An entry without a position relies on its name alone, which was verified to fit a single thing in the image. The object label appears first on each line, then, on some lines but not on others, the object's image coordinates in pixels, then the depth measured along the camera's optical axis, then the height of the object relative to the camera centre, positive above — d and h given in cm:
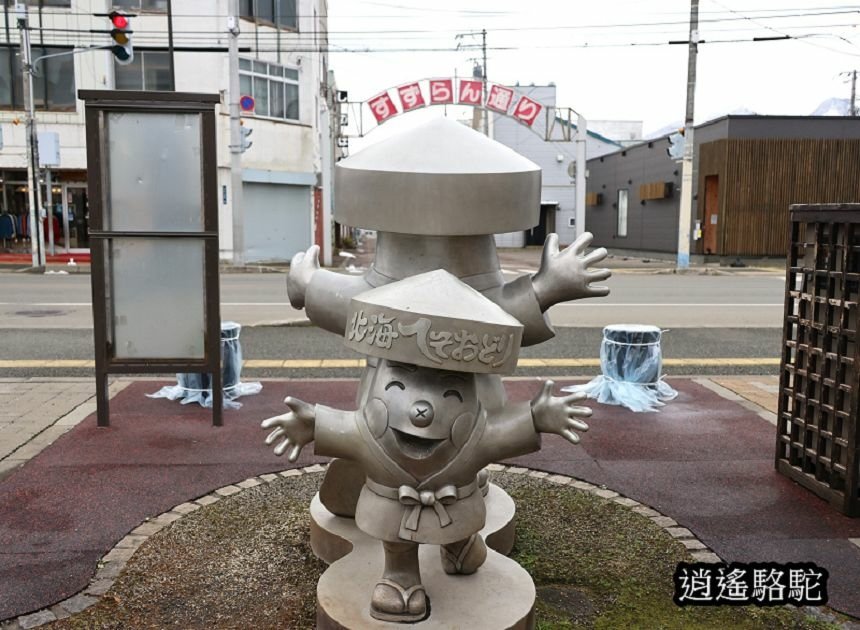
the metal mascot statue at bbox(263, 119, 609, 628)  265 -47
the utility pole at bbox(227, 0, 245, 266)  1867 +207
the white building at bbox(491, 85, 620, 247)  3991 +301
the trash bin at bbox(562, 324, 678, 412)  676 -128
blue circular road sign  2109 +336
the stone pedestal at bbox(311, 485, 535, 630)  298 -154
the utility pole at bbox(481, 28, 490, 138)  3394 +503
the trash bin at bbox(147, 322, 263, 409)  668 -140
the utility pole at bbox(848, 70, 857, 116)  4799 +864
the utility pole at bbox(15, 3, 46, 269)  1880 +167
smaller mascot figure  261 -75
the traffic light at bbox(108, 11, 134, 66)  1452 +363
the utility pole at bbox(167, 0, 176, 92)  1885 +483
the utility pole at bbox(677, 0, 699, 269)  2031 +240
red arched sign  1922 +328
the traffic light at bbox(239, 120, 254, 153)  1941 +231
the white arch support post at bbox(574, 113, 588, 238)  2273 +180
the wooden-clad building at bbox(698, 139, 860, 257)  2467 +145
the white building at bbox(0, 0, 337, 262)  2189 +410
